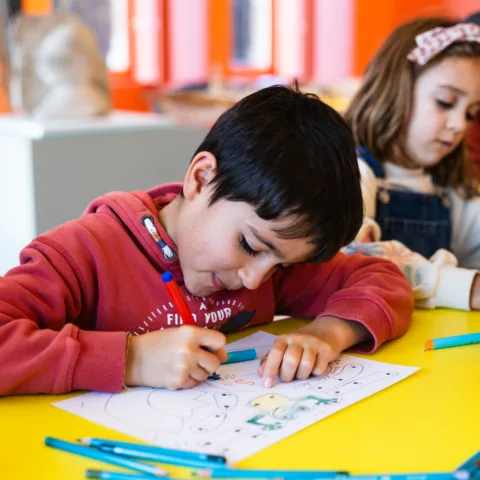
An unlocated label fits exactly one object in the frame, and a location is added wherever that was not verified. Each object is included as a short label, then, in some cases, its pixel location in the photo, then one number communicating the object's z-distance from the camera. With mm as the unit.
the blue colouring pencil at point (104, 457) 602
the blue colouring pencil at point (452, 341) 951
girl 1394
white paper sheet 673
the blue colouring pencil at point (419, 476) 586
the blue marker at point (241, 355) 884
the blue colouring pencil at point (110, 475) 589
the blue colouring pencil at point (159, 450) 620
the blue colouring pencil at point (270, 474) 593
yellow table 628
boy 783
